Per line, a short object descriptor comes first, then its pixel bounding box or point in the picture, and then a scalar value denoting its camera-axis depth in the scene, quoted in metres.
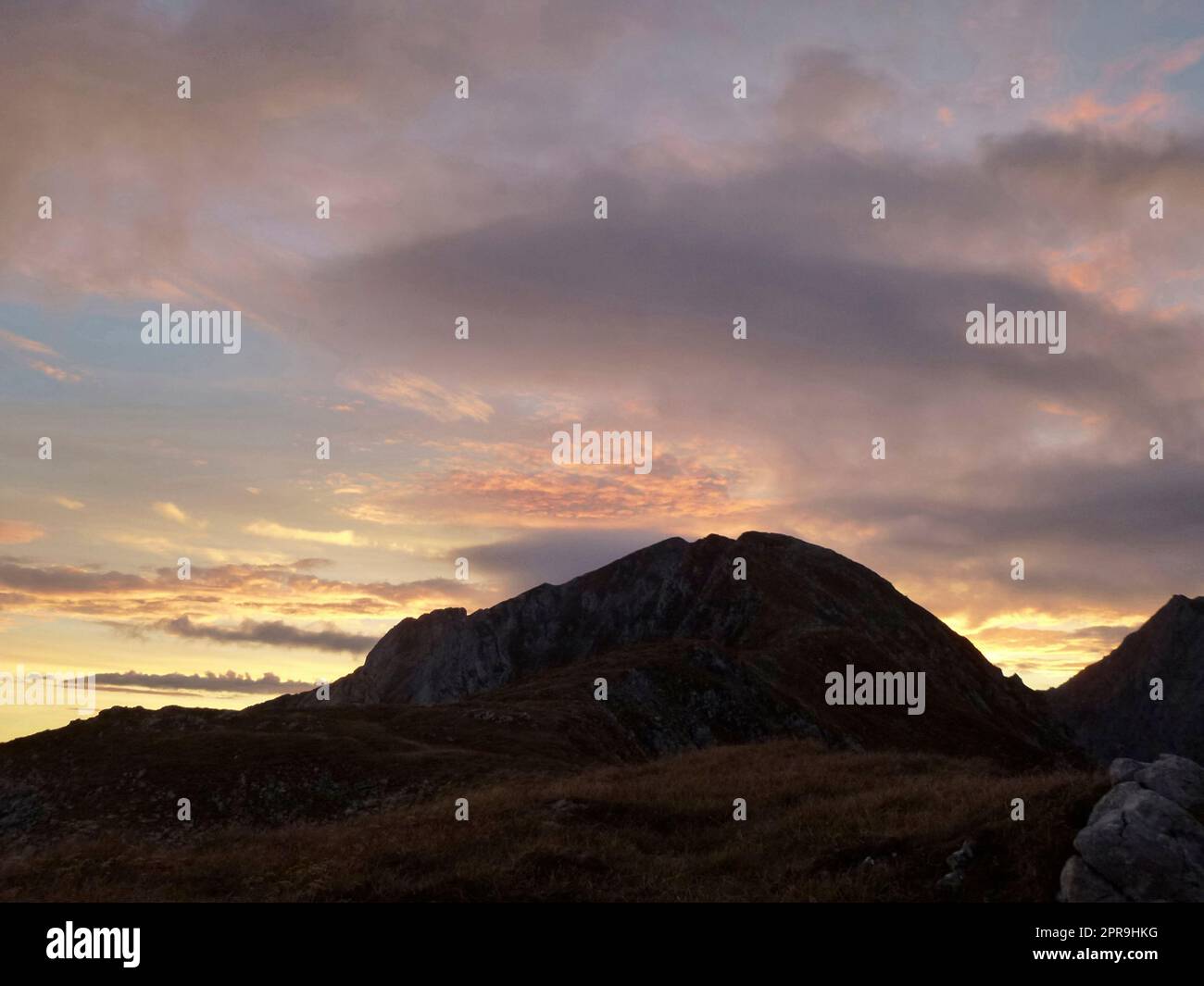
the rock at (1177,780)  18.53
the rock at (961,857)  17.67
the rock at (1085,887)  15.51
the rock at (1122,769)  19.50
